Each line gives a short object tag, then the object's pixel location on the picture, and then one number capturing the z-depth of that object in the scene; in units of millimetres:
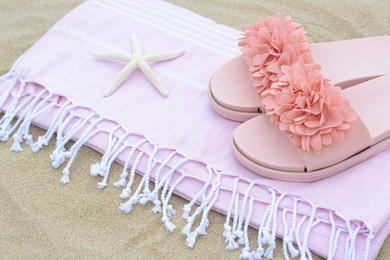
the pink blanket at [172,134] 1125
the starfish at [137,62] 1412
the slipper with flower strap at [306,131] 1123
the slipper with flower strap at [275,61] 1262
